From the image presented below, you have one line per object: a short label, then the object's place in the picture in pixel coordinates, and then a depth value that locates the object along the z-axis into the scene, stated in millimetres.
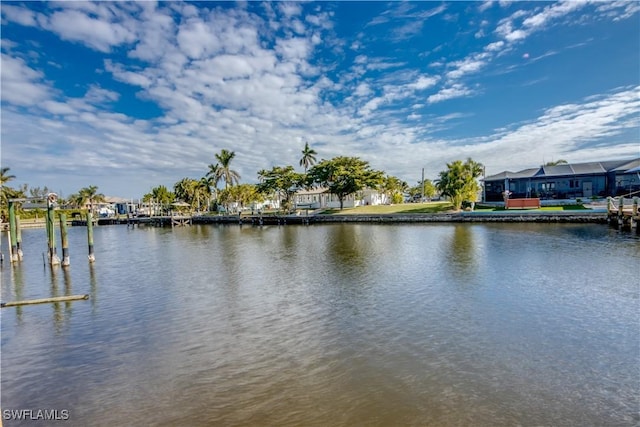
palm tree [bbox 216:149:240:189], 91375
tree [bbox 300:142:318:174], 86188
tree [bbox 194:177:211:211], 99062
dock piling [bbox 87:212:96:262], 26953
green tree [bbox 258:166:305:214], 77000
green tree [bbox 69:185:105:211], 105188
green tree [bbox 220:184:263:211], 89812
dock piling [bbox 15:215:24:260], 28797
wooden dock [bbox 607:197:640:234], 33188
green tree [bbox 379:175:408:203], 95312
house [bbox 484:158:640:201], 50556
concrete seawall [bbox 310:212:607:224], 43062
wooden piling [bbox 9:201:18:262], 26381
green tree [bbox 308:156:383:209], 67750
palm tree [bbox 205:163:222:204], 94000
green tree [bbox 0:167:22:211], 65250
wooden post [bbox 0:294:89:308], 14828
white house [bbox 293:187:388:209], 81400
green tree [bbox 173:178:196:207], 101688
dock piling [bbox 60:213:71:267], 24906
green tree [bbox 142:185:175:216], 104562
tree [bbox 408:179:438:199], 116781
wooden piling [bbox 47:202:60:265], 24844
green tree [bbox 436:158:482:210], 55406
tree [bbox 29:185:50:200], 109931
